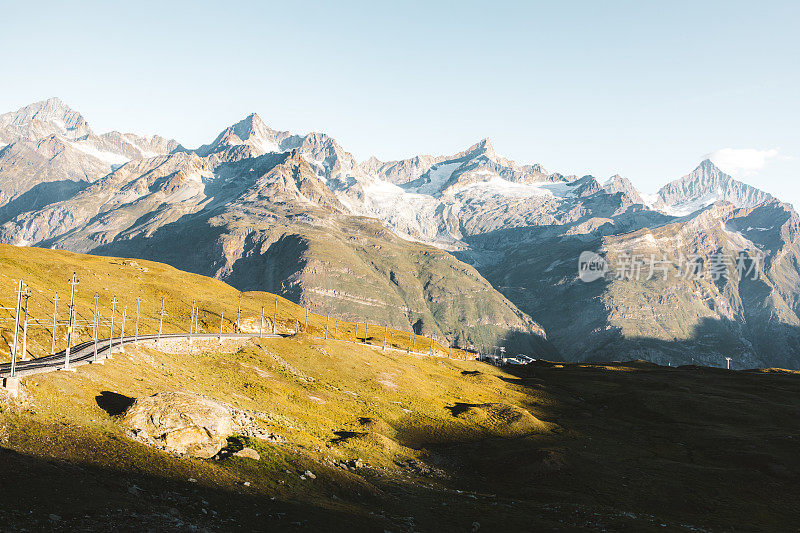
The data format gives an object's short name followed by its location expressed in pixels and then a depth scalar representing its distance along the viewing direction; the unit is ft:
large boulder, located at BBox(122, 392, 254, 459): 156.46
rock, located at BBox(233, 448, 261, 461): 161.48
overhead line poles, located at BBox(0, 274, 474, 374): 305.53
